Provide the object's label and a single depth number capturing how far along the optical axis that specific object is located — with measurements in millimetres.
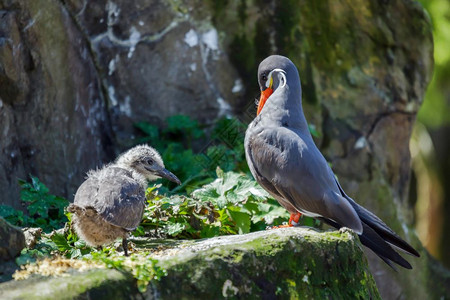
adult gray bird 10836
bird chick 9859
